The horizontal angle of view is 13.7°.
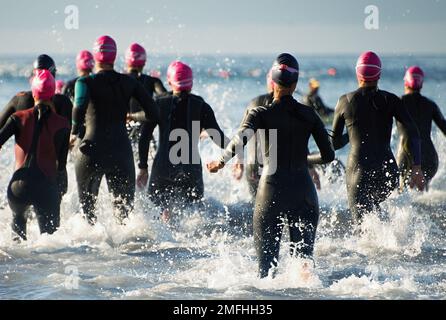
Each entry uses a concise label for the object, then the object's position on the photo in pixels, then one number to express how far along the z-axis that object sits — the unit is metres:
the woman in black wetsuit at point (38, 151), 15.82
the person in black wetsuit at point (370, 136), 16.53
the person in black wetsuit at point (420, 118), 20.57
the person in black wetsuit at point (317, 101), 25.48
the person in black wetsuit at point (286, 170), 13.25
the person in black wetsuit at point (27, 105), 16.74
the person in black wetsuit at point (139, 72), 20.60
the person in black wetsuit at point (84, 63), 21.44
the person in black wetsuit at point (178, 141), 18.52
